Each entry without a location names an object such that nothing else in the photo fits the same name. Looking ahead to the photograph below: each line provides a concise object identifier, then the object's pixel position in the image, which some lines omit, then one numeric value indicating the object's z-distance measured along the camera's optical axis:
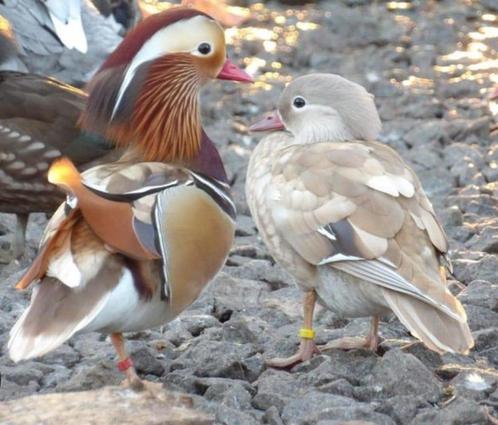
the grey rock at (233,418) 8.80
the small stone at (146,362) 10.05
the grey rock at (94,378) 9.57
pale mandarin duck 9.27
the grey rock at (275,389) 9.25
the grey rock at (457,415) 8.73
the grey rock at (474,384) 9.41
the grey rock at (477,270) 12.13
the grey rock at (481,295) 11.24
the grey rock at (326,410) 8.83
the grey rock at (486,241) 12.94
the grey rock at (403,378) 9.33
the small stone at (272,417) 8.93
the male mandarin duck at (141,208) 8.54
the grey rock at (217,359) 9.87
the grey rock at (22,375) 9.81
